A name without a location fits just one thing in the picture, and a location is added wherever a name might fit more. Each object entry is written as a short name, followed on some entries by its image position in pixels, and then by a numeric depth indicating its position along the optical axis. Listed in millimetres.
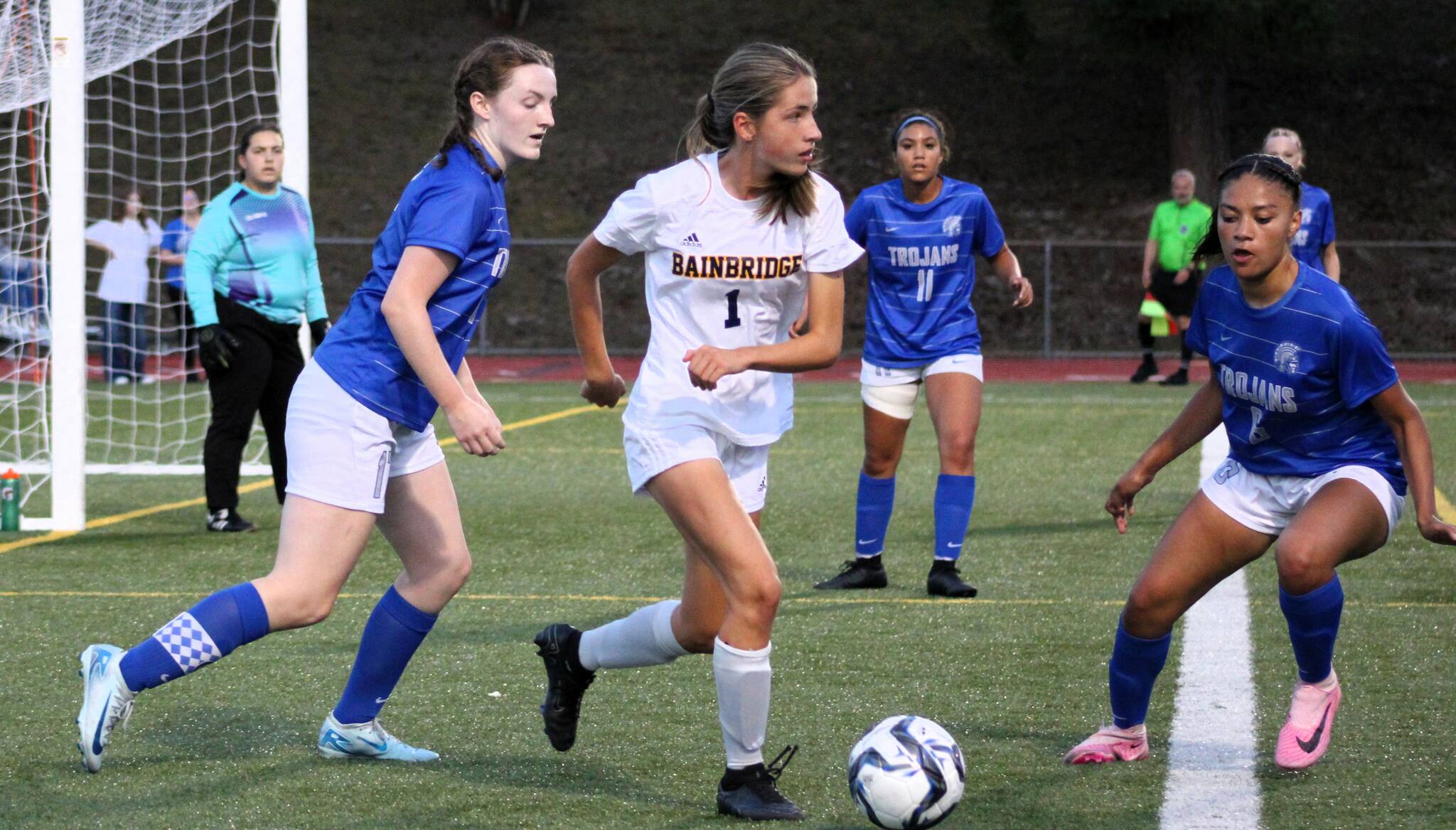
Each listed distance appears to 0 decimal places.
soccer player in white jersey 7656
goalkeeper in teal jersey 16422
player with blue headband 13867
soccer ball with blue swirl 7348
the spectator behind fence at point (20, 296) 19672
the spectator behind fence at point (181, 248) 32187
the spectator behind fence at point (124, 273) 35344
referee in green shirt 35094
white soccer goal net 16125
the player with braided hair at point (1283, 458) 8266
